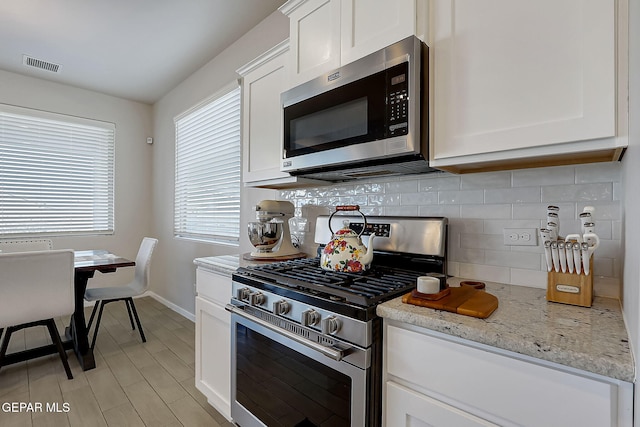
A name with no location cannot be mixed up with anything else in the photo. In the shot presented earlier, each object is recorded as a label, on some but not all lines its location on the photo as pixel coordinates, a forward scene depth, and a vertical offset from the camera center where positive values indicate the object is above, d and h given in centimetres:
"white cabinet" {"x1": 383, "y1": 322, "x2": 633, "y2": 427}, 66 -43
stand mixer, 187 -13
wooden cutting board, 87 -27
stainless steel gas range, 100 -44
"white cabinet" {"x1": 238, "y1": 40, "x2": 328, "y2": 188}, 186 +59
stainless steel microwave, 116 +41
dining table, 241 -95
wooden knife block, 94 -23
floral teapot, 137 -18
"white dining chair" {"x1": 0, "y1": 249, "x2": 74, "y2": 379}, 202 -54
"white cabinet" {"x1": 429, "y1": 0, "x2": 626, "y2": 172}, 85 +41
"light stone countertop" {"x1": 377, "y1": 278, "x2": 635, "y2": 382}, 65 -29
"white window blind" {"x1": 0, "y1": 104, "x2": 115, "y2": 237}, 349 +45
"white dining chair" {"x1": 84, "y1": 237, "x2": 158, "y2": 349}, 281 -76
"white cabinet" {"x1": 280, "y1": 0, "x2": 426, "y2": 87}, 120 +80
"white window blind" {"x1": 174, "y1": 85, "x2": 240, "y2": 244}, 296 +44
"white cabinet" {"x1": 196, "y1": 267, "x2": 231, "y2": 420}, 169 -74
